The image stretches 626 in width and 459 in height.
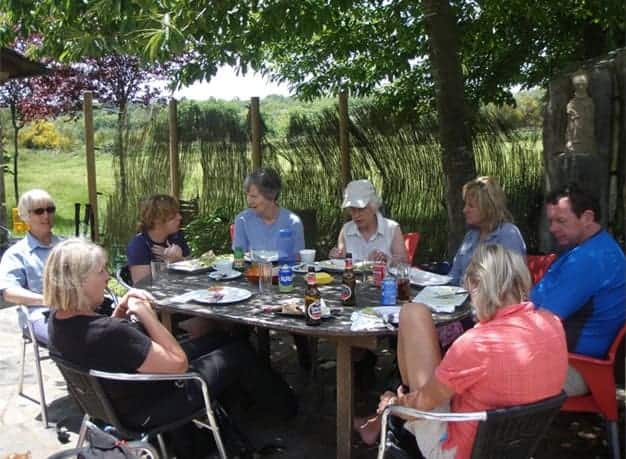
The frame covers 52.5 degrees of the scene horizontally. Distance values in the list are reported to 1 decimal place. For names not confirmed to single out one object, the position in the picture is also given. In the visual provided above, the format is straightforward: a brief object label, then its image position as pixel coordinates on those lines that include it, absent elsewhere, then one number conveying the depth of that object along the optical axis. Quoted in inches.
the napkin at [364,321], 106.5
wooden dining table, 108.2
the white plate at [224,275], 148.3
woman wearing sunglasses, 143.3
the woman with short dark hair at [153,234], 154.8
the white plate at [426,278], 136.8
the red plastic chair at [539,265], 139.6
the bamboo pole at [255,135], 273.1
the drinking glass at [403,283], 124.9
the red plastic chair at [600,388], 108.3
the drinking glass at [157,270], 147.9
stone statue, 192.2
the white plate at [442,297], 115.6
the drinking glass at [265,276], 134.4
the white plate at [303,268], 152.8
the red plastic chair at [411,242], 175.0
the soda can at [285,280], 133.4
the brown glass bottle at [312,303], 109.7
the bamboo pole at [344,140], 266.4
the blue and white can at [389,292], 120.6
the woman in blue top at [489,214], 140.1
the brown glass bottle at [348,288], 121.5
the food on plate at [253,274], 140.9
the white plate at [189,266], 156.0
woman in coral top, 81.0
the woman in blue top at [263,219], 173.3
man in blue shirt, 110.3
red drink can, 136.0
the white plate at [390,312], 109.2
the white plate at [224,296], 125.8
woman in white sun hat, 159.3
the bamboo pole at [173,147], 282.7
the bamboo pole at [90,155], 253.4
